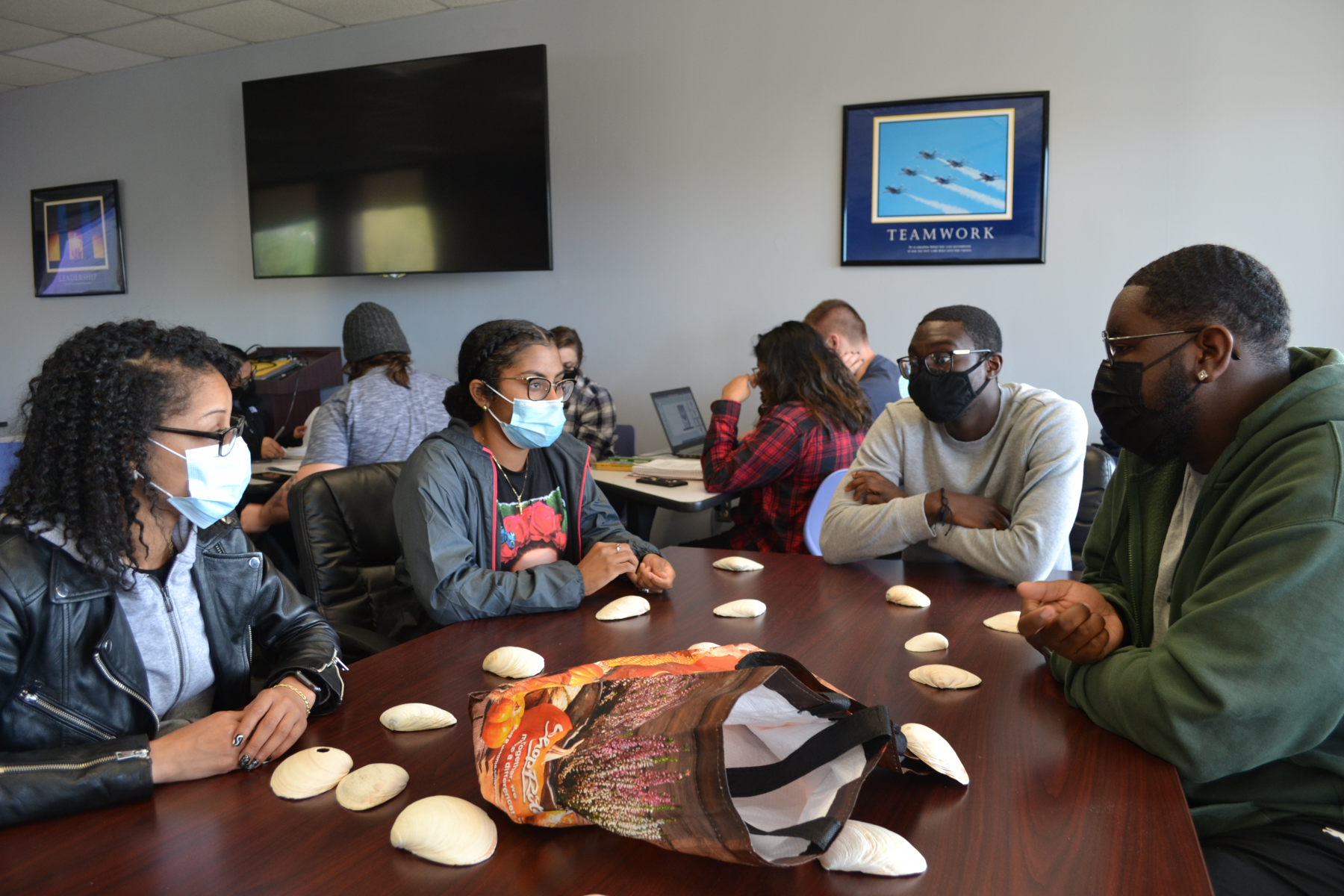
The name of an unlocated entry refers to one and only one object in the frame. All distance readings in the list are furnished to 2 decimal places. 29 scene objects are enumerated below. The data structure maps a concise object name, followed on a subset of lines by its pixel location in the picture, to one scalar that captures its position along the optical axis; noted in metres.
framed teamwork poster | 3.78
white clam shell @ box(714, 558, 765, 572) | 1.82
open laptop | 4.16
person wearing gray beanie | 2.96
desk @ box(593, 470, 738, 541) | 3.04
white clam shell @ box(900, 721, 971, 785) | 0.94
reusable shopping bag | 0.76
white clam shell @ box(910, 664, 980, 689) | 1.20
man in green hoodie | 0.97
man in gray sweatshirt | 1.79
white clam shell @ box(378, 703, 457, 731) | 1.10
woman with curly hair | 1.08
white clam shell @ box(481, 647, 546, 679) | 1.26
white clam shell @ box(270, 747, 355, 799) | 0.95
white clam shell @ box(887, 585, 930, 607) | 1.56
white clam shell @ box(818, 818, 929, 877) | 0.80
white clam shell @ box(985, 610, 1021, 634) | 1.44
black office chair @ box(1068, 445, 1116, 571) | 2.56
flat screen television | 4.56
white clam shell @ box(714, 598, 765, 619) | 1.51
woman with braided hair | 1.62
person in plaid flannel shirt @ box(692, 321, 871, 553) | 2.86
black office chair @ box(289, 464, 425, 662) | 1.94
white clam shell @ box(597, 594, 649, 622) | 1.53
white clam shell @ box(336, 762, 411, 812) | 0.92
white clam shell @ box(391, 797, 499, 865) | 0.82
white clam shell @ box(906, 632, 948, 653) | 1.34
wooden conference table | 0.79
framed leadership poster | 5.94
